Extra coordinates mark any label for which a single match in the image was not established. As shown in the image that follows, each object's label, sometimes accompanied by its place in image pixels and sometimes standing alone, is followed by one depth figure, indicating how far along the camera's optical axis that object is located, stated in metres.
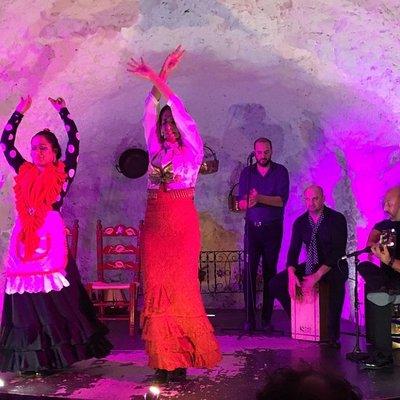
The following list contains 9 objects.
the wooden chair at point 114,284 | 6.18
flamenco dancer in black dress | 4.42
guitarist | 4.77
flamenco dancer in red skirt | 4.25
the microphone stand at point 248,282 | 5.98
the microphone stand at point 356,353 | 4.83
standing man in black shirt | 6.12
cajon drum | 5.54
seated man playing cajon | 5.51
